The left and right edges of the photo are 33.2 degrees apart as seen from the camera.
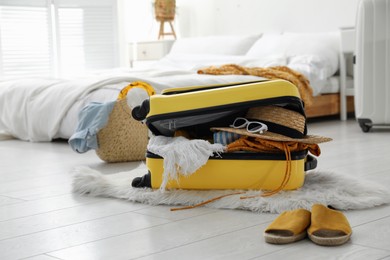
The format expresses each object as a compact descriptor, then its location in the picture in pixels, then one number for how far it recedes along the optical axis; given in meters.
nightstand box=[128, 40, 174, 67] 6.06
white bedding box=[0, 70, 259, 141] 3.71
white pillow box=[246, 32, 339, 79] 4.63
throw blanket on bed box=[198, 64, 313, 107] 4.25
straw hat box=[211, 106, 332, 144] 2.08
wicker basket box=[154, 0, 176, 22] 6.14
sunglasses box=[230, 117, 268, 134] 2.09
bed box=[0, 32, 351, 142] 3.74
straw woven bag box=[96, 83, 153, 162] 3.05
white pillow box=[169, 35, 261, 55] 5.29
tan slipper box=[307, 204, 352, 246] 1.54
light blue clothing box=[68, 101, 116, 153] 3.02
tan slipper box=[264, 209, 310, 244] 1.57
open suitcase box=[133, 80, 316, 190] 2.07
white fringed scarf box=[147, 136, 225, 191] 2.04
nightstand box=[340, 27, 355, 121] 4.67
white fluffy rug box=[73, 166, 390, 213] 1.92
